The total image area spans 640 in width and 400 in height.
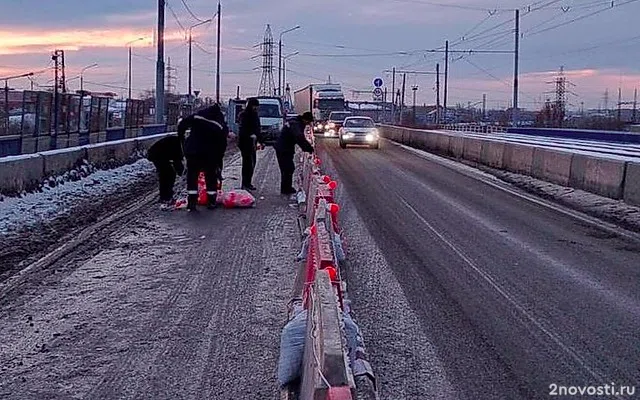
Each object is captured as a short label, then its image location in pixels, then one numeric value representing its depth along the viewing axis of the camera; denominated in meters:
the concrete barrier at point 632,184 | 18.80
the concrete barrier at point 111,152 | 25.81
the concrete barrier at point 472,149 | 36.47
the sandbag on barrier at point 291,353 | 6.64
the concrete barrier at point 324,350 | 4.65
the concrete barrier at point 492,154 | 32.34
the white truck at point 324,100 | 71.88
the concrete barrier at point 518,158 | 28.20
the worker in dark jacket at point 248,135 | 21.05
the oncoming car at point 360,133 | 48.38
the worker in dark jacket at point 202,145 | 17.17
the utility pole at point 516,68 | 59.72
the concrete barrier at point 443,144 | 43.58
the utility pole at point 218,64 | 59.81
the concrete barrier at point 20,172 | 17.59
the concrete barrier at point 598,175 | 19.92
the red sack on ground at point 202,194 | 18.41
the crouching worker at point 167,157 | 18.74
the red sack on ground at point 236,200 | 18.23
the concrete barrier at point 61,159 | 20.61
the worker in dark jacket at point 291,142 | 20.28
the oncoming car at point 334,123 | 65.24
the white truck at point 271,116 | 50.62
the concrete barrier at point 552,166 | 24.01
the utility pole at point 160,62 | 35.00
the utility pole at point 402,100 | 110.54
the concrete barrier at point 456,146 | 40.31
